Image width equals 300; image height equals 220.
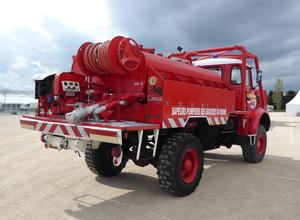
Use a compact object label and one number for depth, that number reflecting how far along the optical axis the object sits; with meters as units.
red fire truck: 3.23
